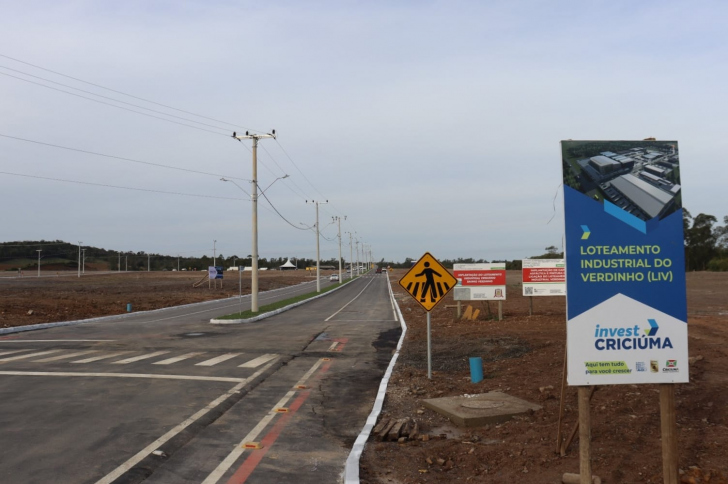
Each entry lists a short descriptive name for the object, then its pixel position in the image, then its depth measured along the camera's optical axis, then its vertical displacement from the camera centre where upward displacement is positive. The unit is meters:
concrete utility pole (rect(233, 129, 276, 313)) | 31.53 +3.21
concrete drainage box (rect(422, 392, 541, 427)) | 8.09 -2.17
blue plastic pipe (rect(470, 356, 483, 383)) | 11.27 -2.09
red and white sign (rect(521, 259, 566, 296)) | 23.75 -0.56
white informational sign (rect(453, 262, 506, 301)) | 24.00 -0.79
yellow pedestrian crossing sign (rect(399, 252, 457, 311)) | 11.75 -0.36
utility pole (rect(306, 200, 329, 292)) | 66.31 +2.41
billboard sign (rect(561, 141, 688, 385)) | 4.89 -0.17
